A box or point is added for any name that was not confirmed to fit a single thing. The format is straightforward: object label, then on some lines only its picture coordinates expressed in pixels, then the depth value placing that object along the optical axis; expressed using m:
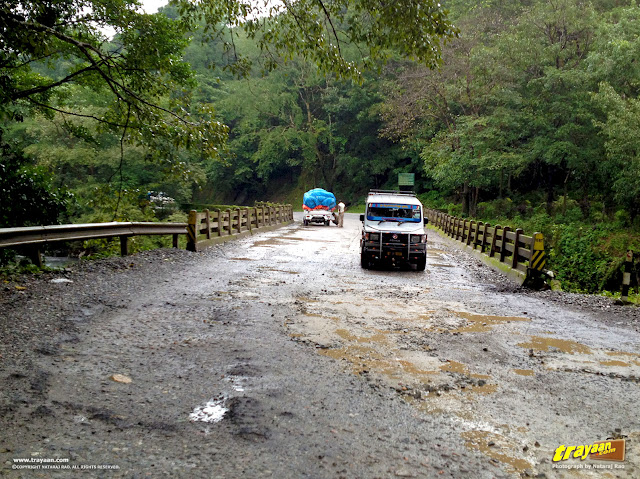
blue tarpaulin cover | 35.47
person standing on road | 33.78
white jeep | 14.20
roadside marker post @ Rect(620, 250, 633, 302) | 10.24
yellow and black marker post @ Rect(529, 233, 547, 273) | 12.07
